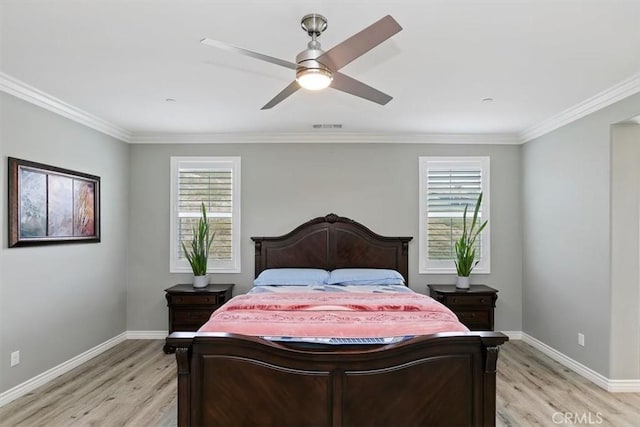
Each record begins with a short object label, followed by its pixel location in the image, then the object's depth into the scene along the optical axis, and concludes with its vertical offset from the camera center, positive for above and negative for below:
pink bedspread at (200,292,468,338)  2.51 -0.76
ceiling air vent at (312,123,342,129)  4.39 +1.06
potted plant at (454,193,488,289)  4.58 -0.43
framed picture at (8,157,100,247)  3.14 +0.08
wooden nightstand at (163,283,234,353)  4.33 -1.08
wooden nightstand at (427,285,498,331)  4.38 -1.04
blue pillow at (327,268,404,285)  4.29 -0.73
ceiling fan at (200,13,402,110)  1.73 +0.81
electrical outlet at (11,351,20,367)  3.11 -1.22
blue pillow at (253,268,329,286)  4.25 -0.72
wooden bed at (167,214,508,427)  2.26 -1.02
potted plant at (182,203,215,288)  4.56 -0.47
